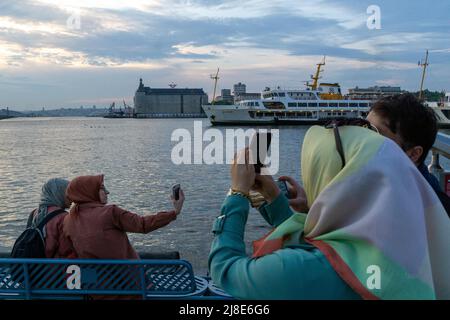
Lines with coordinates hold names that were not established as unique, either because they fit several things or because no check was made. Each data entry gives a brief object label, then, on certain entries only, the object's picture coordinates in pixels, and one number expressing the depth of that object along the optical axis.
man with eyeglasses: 1.83
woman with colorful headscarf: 1.25
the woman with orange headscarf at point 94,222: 3.58
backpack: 3.65
